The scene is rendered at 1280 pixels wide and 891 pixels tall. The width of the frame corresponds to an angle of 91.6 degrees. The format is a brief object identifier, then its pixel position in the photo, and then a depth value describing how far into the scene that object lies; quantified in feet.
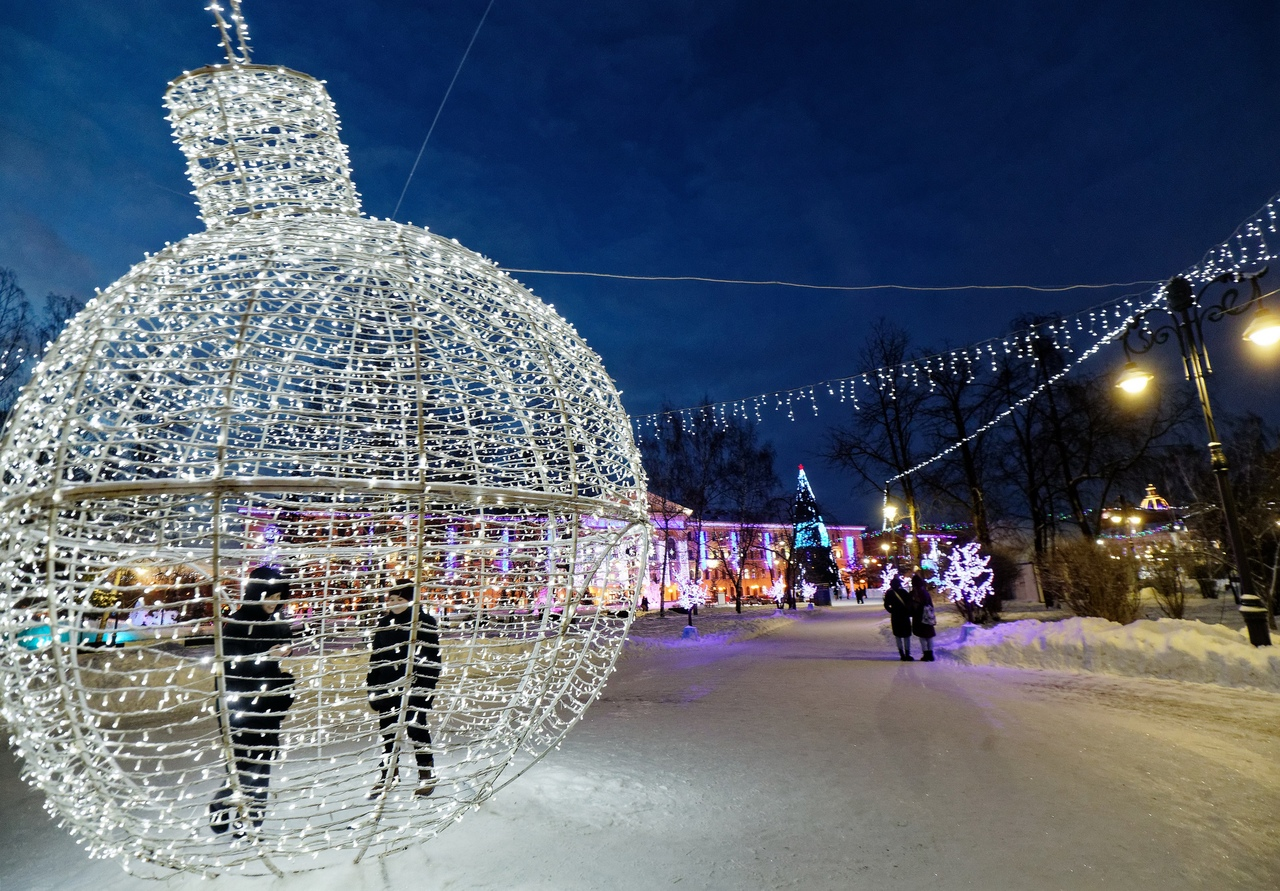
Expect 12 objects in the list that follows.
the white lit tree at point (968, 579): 48.24
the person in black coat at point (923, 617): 35.45
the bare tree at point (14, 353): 44.50
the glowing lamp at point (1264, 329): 20.25
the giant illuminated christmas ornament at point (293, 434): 7.31
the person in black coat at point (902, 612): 35.09
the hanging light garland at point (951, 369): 54.49
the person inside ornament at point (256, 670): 12.73
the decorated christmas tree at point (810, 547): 121.60
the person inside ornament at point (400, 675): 7.56
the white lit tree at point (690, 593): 79.01
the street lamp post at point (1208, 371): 24.36
